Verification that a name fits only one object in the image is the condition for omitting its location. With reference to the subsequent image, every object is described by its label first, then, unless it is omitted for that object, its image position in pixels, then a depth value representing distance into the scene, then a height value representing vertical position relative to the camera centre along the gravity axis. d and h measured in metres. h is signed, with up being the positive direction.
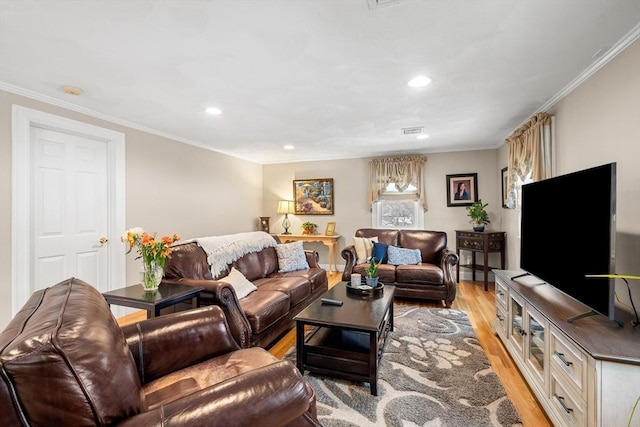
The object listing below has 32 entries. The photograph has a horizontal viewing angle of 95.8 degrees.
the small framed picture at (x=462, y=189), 4.94 +0.38
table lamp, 5.87 +0.06
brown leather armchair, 0.73 -0.51
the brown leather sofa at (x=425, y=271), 3.68 -0.80
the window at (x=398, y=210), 5.29 +0.02
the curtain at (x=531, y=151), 2.91 +0.67
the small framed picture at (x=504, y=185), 4.23 +0.39
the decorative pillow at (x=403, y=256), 4.15 -0.65
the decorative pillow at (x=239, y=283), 2.63 -0.68
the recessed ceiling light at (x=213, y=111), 3.04 +1.07
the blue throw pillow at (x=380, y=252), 4.26 -0.61
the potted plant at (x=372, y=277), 2.79 -0.64
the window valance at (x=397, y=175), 5.13 +0.65
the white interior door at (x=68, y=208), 2.77 +0.02
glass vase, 2.26 -0.51
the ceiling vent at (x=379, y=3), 1.48 +1.08
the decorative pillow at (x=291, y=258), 3.74 -0.62
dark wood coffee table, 1.96 -1.00
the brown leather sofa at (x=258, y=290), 2.26 -0.77
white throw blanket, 2.91 -0.40
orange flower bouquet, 2.19 -0.33
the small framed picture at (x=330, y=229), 5.69 -0.36
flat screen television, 1.49 -0.13
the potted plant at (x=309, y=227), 5.80 -0.33
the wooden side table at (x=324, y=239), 5.53 -0.56
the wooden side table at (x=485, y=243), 4.26 -0.48
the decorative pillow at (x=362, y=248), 4.34 -0.56
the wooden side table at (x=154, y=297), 2.03 -0.63
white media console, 1.25 -0.76
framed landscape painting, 5.78 +0.30
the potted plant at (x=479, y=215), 4.59 -0.06
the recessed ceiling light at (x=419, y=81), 2.35 +1.08
